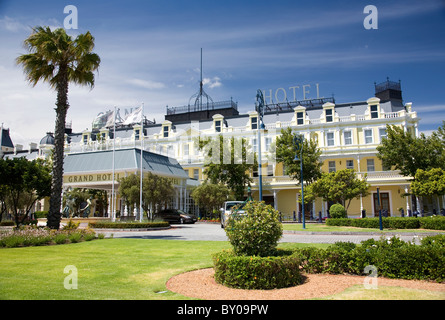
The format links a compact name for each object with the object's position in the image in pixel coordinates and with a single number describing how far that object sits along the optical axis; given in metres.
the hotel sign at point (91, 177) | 31.08
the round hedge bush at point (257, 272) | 6.90
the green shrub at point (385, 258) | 7.36
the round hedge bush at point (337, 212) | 27.52
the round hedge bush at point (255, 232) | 7.68
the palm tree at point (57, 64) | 18.80
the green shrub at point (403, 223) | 20.56
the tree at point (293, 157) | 36.72
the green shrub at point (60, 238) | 15.38
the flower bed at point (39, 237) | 14.51
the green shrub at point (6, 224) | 35.03
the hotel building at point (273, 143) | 33.03
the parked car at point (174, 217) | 35.06
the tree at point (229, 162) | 40.28
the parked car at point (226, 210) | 22.73
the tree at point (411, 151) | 31.64
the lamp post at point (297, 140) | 30.36
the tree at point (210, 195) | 37.30
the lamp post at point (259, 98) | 21.91
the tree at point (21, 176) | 22.28
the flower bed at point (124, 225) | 24.41
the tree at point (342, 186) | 29.00
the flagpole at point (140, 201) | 26.25
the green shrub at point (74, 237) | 15.75
